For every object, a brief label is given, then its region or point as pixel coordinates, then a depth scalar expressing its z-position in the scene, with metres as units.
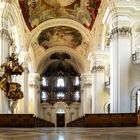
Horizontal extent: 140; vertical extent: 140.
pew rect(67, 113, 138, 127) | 8.83
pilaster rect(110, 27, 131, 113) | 10.44
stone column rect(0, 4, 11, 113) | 9.86
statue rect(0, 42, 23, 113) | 9.57
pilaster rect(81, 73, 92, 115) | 18.96
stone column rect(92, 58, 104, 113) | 14.77
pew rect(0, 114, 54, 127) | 8.72
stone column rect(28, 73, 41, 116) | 19.35
